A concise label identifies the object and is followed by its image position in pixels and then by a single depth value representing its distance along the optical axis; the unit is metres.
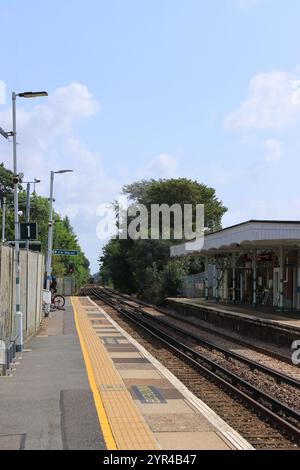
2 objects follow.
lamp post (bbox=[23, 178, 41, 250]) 26.95
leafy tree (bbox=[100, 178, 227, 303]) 50.59
